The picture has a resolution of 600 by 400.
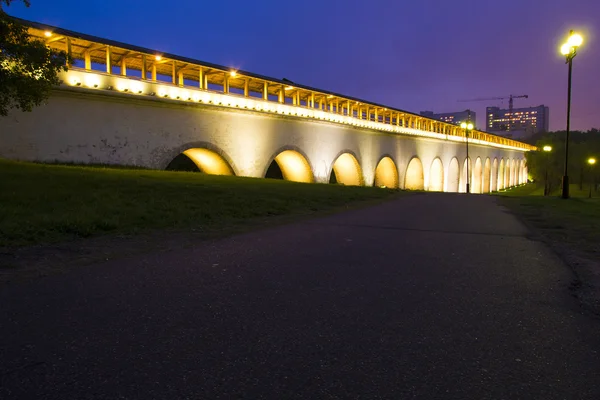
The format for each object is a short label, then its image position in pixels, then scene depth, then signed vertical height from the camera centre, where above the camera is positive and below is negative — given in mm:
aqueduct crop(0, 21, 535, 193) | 20922 +3693
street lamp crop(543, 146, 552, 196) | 62044 +1893
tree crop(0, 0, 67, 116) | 12453 +3594
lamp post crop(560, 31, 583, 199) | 18328 +6092
